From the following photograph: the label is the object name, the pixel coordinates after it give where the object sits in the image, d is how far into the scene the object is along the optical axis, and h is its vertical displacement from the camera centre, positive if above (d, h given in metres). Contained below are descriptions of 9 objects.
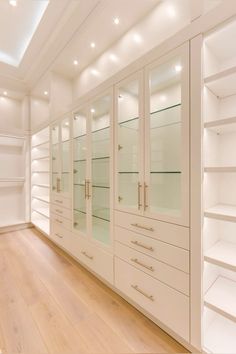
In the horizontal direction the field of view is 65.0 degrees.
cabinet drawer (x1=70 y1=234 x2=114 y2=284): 1.94 -0.97
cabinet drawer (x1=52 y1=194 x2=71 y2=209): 2.74 -0.41
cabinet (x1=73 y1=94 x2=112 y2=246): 2.11 +0.05
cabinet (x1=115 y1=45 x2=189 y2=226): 1.29 +0.29
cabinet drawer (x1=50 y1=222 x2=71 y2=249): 2.75 -0.96
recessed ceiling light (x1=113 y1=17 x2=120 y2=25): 2.15 +1.81
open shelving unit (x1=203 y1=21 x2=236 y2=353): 1.15 -0.12
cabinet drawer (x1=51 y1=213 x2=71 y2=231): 2.72 -0.73
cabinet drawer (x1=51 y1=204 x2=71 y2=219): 2.72 -0.57
